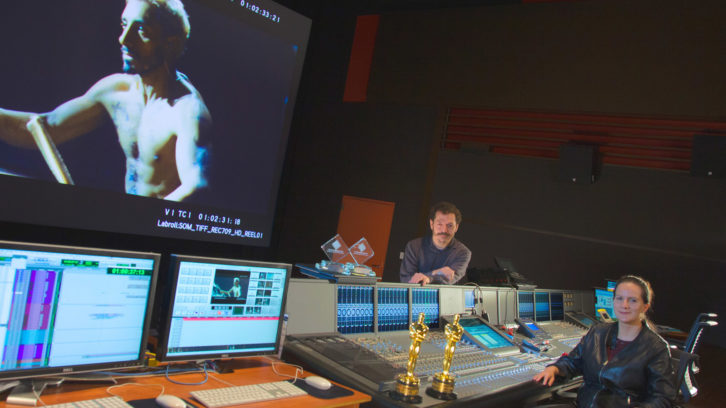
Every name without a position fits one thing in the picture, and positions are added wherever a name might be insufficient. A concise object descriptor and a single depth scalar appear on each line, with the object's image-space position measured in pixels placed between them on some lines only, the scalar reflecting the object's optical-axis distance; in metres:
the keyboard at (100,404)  1.39
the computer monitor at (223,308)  1.78
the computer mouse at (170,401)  1.48
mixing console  2.01
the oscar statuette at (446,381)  1.97
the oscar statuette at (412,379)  1.87
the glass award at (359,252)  2.65
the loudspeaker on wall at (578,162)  5.57
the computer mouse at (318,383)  1.84
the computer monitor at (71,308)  1.43
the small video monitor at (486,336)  2.82
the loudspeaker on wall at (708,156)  4.96
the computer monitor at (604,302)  4.82
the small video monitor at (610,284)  5.00
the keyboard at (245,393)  1.59
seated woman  2.46
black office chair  2.83
